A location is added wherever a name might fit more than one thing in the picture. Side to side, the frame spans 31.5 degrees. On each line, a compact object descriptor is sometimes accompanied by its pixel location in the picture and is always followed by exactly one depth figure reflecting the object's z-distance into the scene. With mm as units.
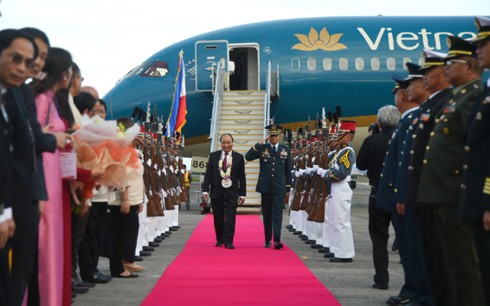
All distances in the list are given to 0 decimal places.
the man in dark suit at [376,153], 8125
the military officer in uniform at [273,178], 12555
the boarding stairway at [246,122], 19516
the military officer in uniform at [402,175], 6668
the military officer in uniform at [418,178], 5980
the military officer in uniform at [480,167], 4609
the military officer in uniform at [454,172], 5215
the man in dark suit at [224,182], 12852
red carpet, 7160
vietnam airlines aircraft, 21438
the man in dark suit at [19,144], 4023
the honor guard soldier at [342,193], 10406
